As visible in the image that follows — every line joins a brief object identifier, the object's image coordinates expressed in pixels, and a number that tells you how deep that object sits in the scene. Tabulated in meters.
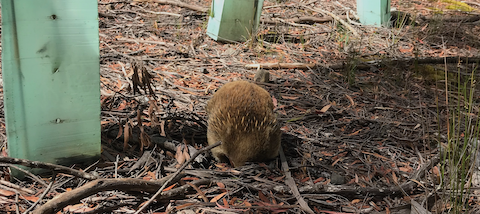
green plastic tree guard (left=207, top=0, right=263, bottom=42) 5.10
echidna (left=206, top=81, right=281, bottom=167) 2.66
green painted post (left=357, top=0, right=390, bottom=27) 5.95
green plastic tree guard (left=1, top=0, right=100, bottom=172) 1.98
